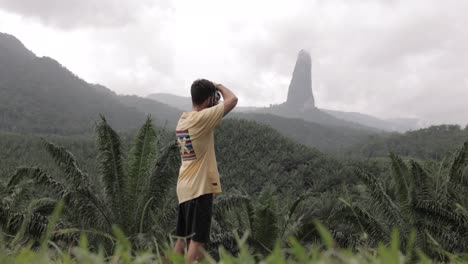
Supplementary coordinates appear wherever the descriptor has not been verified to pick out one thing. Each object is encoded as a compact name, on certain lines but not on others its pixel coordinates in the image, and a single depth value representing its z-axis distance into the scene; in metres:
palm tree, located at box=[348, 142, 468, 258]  9.08
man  3.63
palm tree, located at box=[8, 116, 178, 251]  8.77
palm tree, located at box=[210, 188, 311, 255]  8.80
